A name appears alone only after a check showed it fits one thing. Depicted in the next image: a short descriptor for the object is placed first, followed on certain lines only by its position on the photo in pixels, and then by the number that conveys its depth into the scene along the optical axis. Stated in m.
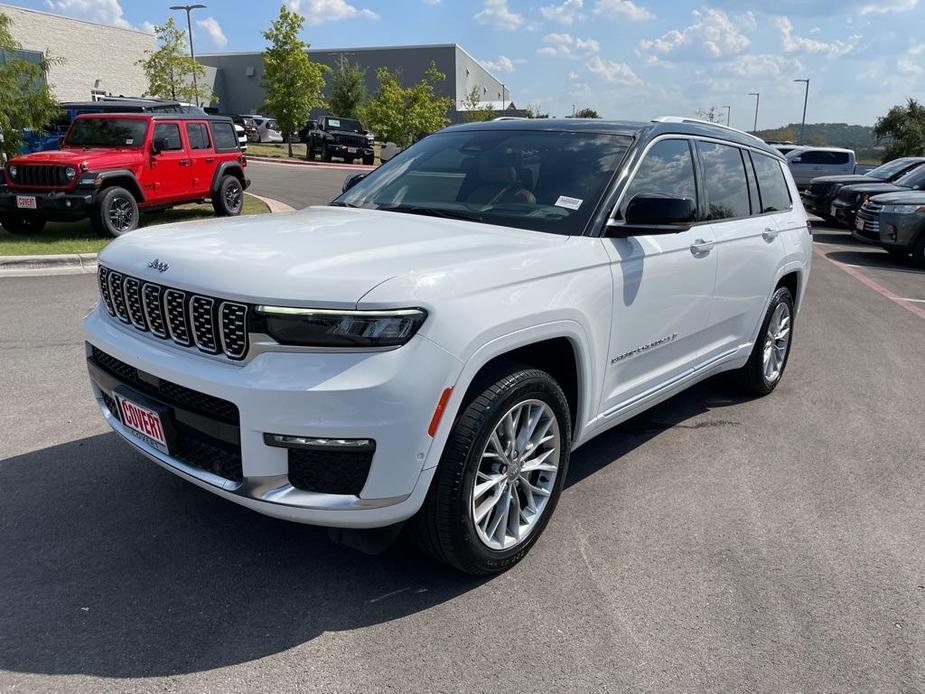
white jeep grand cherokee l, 2.47
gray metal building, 74.75
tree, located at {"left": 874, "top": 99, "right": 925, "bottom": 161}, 46.41
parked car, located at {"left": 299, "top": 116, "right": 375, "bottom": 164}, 33.06
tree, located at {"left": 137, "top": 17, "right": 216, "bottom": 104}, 35.47
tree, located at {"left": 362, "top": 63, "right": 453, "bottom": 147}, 40.66
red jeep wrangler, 10.69
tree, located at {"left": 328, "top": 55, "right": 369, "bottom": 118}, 57.88
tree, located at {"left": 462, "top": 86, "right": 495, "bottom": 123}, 48.58
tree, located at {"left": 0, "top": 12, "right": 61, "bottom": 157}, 11.66
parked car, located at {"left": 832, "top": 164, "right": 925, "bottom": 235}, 14.77
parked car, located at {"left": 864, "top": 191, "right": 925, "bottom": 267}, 12.51
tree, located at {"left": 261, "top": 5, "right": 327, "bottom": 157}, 35.31
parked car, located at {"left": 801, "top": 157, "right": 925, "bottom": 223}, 17.34
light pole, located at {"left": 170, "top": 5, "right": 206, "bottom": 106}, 47.88
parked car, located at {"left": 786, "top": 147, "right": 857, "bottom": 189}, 22.97
